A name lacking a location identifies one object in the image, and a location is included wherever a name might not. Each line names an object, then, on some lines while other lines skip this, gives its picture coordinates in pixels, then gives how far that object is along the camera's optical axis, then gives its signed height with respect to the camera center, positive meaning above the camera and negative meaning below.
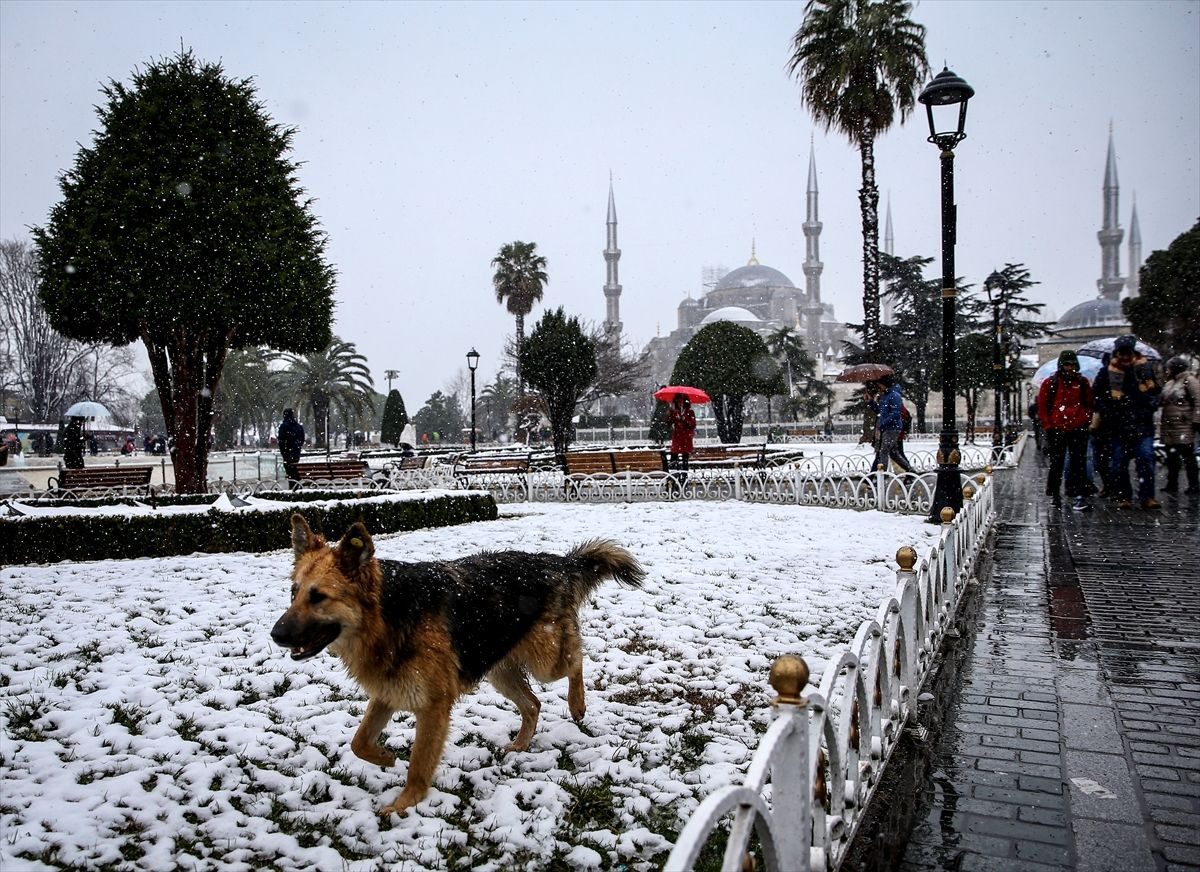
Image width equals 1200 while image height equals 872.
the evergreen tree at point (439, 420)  78.69 +0.94
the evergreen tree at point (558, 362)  22.72 +1.99
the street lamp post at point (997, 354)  23.63 +2.15
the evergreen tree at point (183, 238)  13.08 +3.50
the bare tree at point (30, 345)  38.41 +4.86
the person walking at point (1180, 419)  10.64 +0.00
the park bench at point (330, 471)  16.70 -0.93
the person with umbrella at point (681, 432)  16.27 -0.14
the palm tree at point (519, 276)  45.72 +9.36
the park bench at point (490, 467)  18.39 -0.99
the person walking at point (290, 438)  17.88 -0.17
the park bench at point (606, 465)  16.09 -0.86
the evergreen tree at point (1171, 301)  32.44 +5.48
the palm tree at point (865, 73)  21.05 +10.11
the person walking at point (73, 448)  19.12 -0.38
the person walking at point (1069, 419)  9.91 +0.02
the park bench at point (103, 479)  15.46 -0.98
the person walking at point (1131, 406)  9.52 +0.18
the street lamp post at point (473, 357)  26.27 +2.47
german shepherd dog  2.72 -0.82
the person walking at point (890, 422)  12.34 +0.01
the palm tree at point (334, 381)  48.81 +3.28
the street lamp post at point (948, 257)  8.48 +2.00
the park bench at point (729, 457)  16.61 -0.78
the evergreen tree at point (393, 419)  44.94 +0.63
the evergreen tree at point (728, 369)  29.02 +2.22
